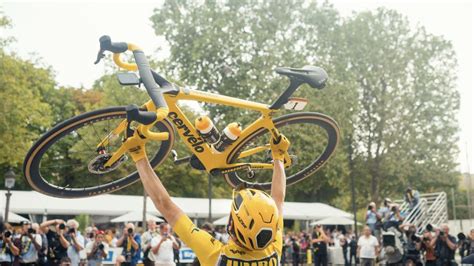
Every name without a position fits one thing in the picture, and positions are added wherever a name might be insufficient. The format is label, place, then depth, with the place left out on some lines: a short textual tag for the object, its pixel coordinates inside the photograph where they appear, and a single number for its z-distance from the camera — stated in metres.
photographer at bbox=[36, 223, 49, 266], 14.56
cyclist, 3.29
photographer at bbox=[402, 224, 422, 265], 16.81
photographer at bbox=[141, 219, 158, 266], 14.55
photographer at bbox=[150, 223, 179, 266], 14.14
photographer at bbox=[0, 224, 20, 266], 13.99
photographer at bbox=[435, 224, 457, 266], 16.27
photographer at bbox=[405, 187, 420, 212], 21.62
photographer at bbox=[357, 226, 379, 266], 18.12
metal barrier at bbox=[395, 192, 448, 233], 23.05
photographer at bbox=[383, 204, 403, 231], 18.05
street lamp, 20.75
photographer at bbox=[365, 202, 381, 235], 19.06
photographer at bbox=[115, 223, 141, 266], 14.92
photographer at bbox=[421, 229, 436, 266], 16.56
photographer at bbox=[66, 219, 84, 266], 14.53
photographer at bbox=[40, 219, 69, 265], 14.40
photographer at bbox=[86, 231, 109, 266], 14.82
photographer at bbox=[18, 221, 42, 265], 14.41
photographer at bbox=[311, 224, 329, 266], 21.80
